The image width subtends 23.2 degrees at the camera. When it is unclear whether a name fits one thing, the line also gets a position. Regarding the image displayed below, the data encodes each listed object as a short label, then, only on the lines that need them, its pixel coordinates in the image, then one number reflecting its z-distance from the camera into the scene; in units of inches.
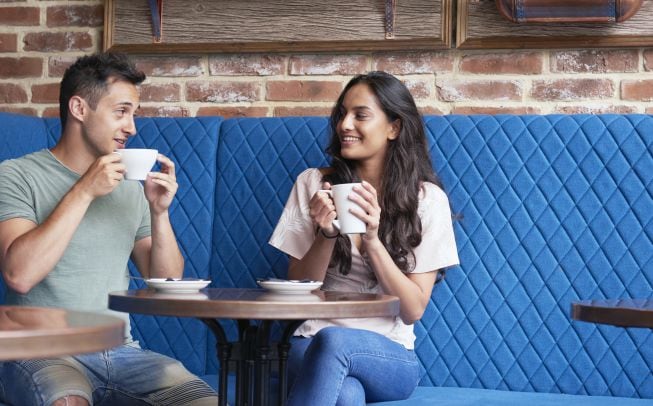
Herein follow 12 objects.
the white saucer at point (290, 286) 126.6
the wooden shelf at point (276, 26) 166.6
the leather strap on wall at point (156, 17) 173.3
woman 136.5
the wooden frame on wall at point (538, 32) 161.1
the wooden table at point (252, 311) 117.7
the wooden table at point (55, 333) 75.6
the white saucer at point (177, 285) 127.5
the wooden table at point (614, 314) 113.0
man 137.5
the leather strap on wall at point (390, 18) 167.3
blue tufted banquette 153.2
